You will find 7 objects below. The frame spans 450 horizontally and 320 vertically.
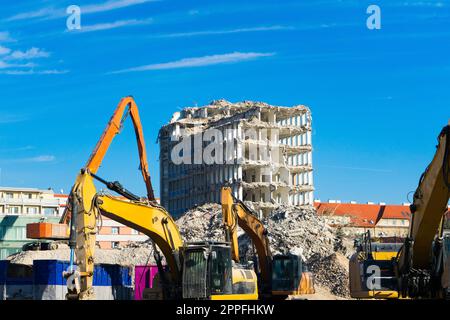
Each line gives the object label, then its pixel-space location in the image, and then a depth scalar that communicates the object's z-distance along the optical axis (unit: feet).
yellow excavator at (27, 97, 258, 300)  98.07
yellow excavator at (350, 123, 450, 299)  84.02
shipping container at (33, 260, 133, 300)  136.46
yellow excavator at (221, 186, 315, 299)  126.00
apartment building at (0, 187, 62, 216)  365.40
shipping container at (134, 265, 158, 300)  136.46
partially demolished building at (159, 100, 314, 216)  314.76
